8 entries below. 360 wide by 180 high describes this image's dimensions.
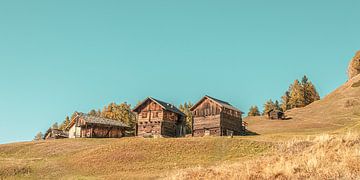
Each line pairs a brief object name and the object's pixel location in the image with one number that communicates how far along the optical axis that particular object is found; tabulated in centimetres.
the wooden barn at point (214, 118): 6775
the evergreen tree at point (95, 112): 14362
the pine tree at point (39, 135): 16166
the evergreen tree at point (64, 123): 12612
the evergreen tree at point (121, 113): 10369
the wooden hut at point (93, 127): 7456
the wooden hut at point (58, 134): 8194
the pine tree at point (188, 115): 10372
